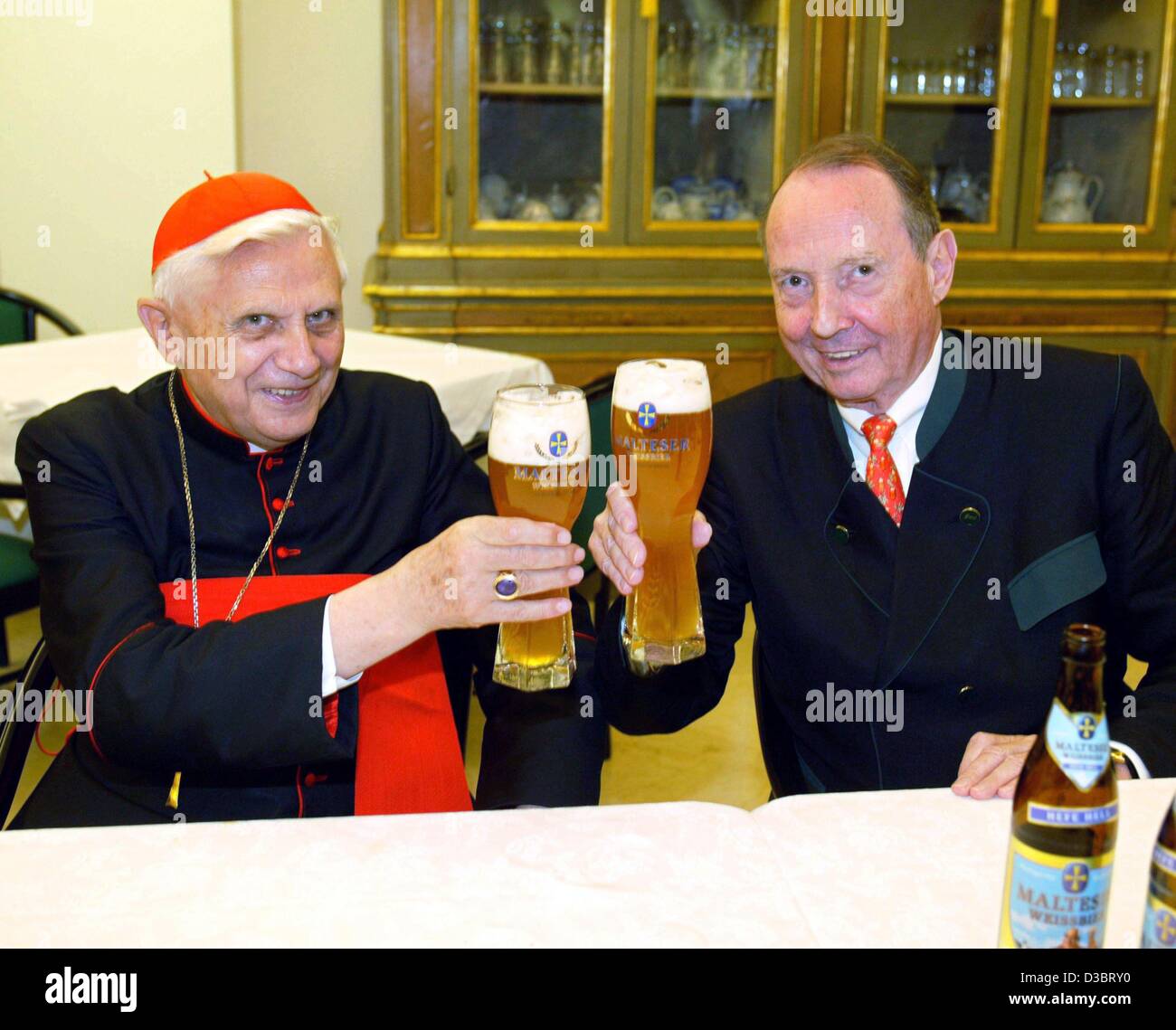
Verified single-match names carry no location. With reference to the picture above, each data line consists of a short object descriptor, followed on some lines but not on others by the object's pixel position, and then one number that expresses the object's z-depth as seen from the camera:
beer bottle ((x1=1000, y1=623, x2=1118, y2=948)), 0.81
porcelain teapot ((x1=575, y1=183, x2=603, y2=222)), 4.39
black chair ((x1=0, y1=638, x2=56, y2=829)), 1.44
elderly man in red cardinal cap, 1.31
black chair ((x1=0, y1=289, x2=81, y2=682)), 2.70
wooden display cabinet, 4.25
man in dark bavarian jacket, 1.54
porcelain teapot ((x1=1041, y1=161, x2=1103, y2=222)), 4.61
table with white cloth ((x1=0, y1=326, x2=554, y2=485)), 2.63
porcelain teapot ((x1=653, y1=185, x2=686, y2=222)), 4.42
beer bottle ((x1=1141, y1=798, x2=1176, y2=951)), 0.78
